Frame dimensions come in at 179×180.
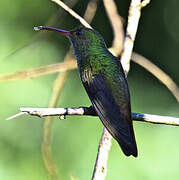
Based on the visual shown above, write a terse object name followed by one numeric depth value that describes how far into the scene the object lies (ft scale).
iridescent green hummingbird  16.68
